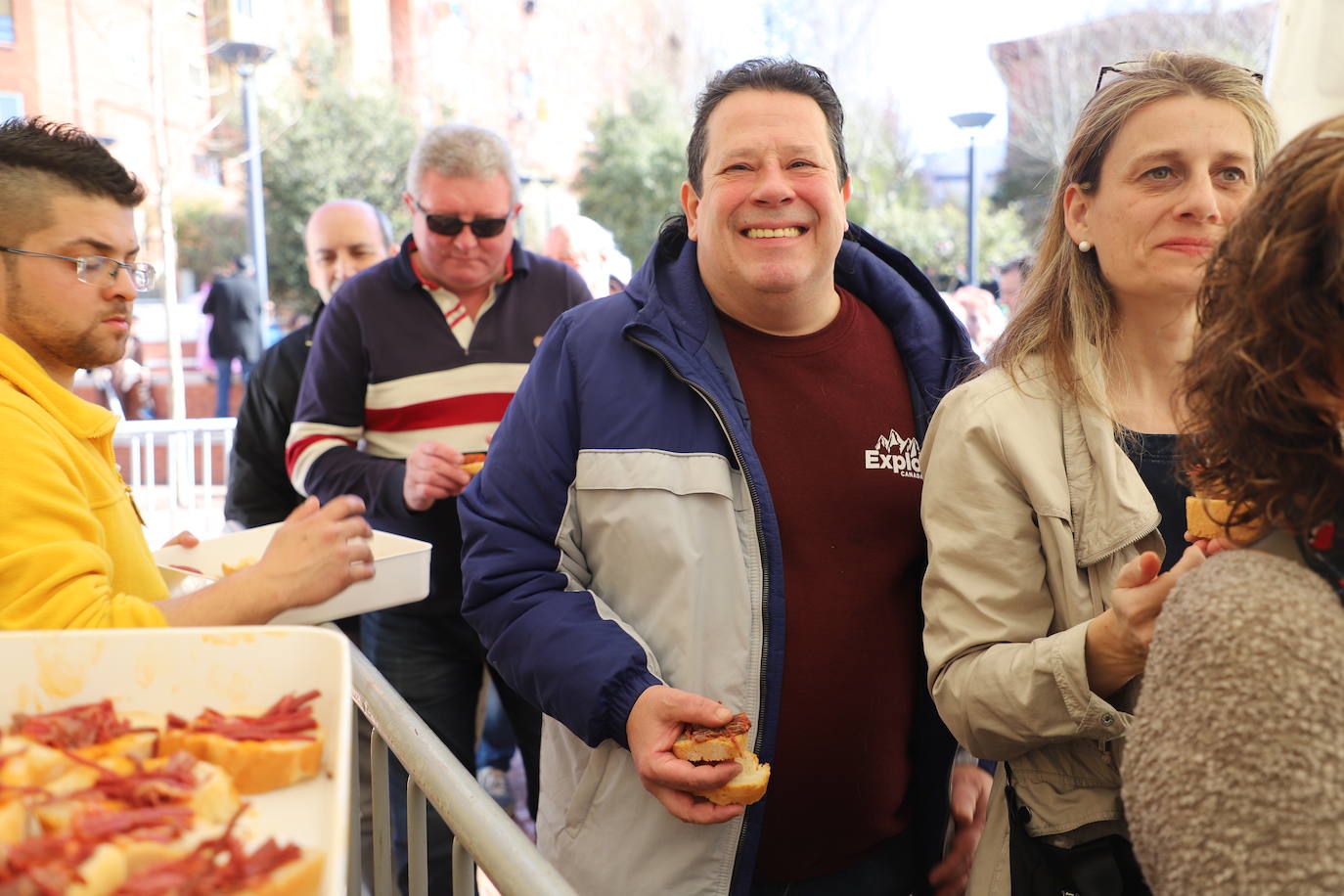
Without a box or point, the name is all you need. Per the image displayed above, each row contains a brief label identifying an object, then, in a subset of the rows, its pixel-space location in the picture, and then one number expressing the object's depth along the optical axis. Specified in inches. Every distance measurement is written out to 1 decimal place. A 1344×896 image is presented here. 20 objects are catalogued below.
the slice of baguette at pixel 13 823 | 37.7
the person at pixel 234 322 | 583.5
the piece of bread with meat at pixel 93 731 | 45.5
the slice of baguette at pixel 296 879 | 37.7
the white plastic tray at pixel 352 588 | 89.1
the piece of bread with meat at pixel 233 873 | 37.1
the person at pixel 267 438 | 153.8
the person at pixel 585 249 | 255.4
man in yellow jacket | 64.4
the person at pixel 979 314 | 391.9
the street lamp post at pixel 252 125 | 535.8
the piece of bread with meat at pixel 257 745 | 45.1
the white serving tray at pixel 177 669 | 48.3
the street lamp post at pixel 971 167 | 553.0
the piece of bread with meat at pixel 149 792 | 41.0
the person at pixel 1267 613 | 37.9
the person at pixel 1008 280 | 409.5
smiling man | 81.4
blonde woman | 67.7
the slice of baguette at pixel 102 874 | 36.3
